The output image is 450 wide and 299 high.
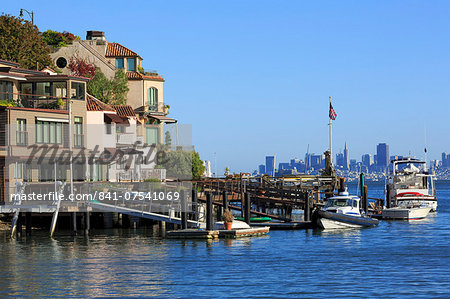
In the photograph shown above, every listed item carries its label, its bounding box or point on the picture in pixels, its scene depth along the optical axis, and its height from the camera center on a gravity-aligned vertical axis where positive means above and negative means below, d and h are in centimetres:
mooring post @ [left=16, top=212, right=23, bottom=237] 5681 -300
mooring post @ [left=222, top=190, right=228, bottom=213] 6176 -160
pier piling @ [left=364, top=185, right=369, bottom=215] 7355 -202
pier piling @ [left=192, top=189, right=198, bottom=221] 5834 -160
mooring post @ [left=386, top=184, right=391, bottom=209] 8475 -202
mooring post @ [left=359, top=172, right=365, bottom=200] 7653 -41
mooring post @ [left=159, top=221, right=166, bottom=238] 5961 -397
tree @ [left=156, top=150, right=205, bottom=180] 8425 +193
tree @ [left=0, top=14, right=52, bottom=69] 8231 +1489
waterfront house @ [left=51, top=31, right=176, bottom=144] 9075 +1311
